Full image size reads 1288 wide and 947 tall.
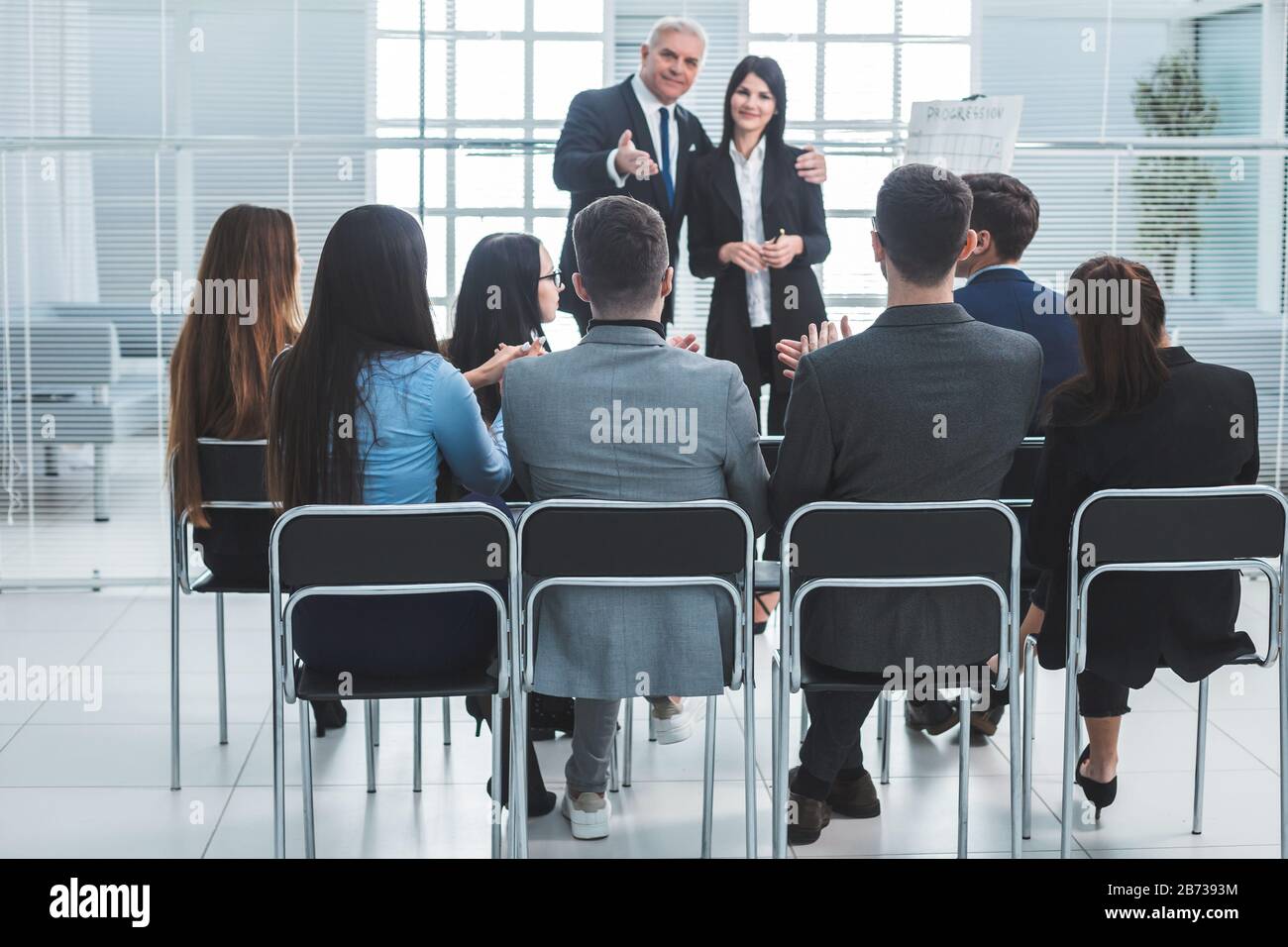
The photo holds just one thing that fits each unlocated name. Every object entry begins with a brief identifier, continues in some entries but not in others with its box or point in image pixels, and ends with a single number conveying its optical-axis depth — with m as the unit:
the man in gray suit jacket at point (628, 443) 2.44
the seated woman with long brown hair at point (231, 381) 3.16
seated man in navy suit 3.16
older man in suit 4.07
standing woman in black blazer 4.07
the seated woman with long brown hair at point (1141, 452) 2.62
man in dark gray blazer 2.46
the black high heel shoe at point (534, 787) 2.96
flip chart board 4.37
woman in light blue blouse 2.48
